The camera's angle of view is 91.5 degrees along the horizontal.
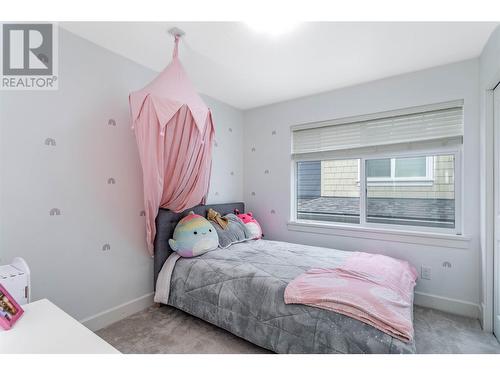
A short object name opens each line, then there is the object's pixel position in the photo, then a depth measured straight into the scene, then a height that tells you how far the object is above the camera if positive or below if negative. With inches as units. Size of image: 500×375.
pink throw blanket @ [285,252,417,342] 53.7 -27.1
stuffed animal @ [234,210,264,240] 120.8 -19.2
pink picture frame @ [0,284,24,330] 38.4 -20.6
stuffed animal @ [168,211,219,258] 93.1 -19.7
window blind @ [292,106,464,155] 93.8 +24.8
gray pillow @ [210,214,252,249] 105.3 -20.5
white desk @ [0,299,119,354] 34.0 -22.6
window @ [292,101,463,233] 95.3 +6.5
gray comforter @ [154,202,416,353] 55.3 -31.9
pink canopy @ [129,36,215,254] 76.9 +16.4
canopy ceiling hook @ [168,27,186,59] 72.8 +47.0
